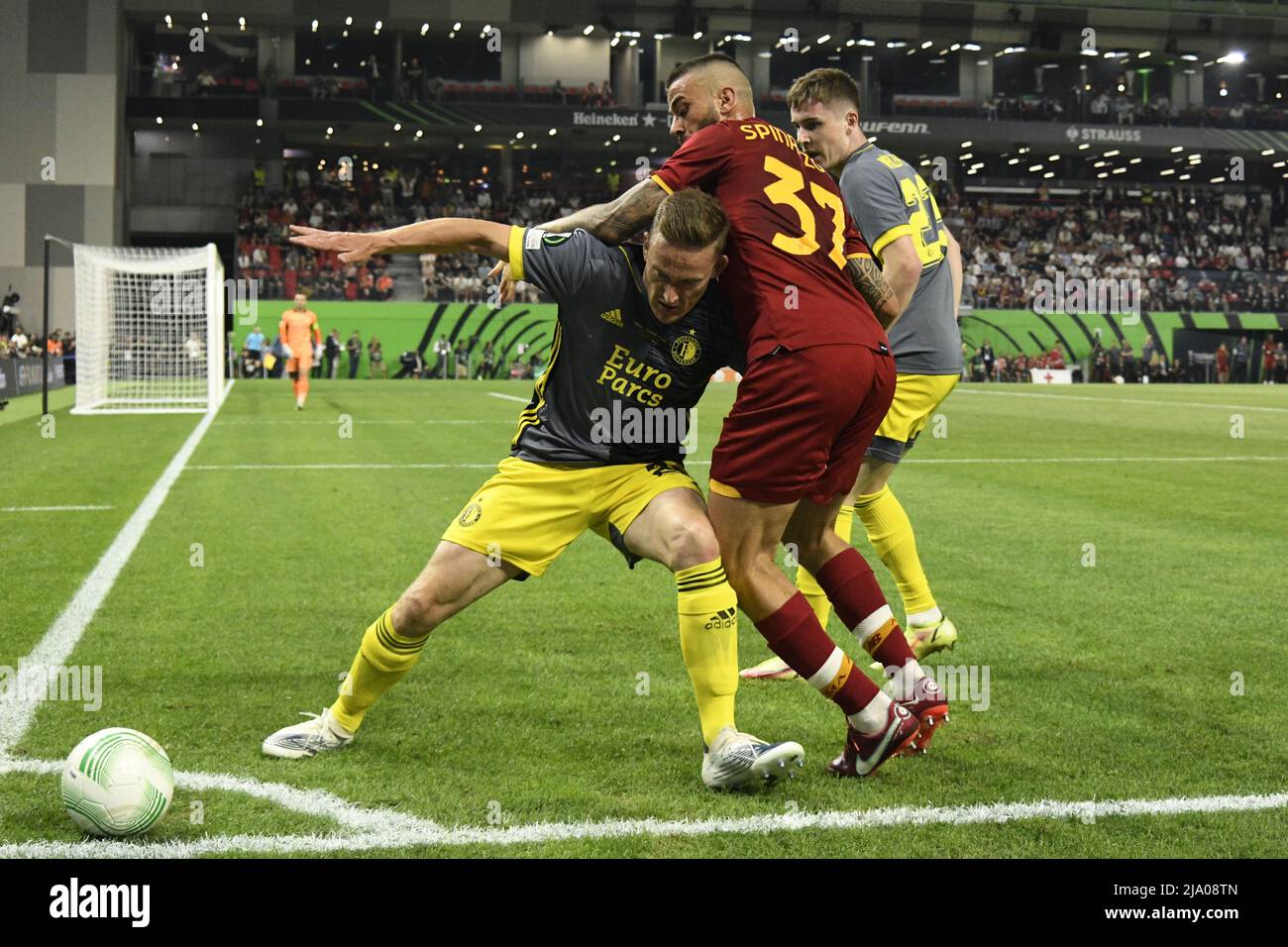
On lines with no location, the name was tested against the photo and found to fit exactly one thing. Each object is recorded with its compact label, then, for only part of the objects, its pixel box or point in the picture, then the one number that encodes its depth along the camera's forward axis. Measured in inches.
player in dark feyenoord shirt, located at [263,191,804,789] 157.6
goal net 936.9
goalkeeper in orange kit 911.0
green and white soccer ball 135.3
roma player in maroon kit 152.7
